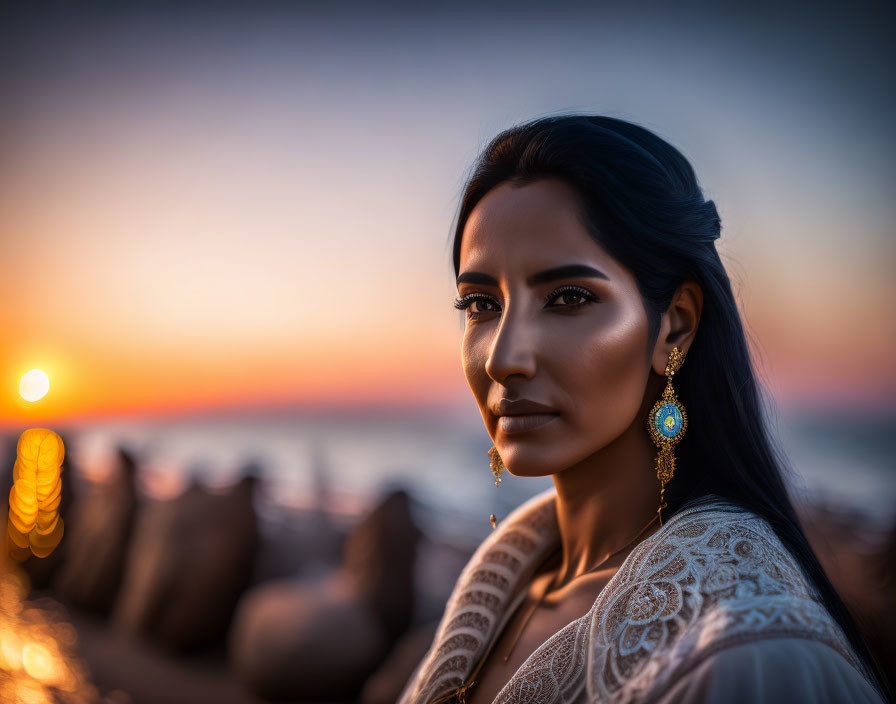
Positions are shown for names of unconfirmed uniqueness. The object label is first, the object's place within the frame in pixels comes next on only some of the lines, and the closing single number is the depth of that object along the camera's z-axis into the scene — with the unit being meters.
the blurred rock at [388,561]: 3.68
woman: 1.38
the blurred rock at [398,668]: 3.34
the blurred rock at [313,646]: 3.52
